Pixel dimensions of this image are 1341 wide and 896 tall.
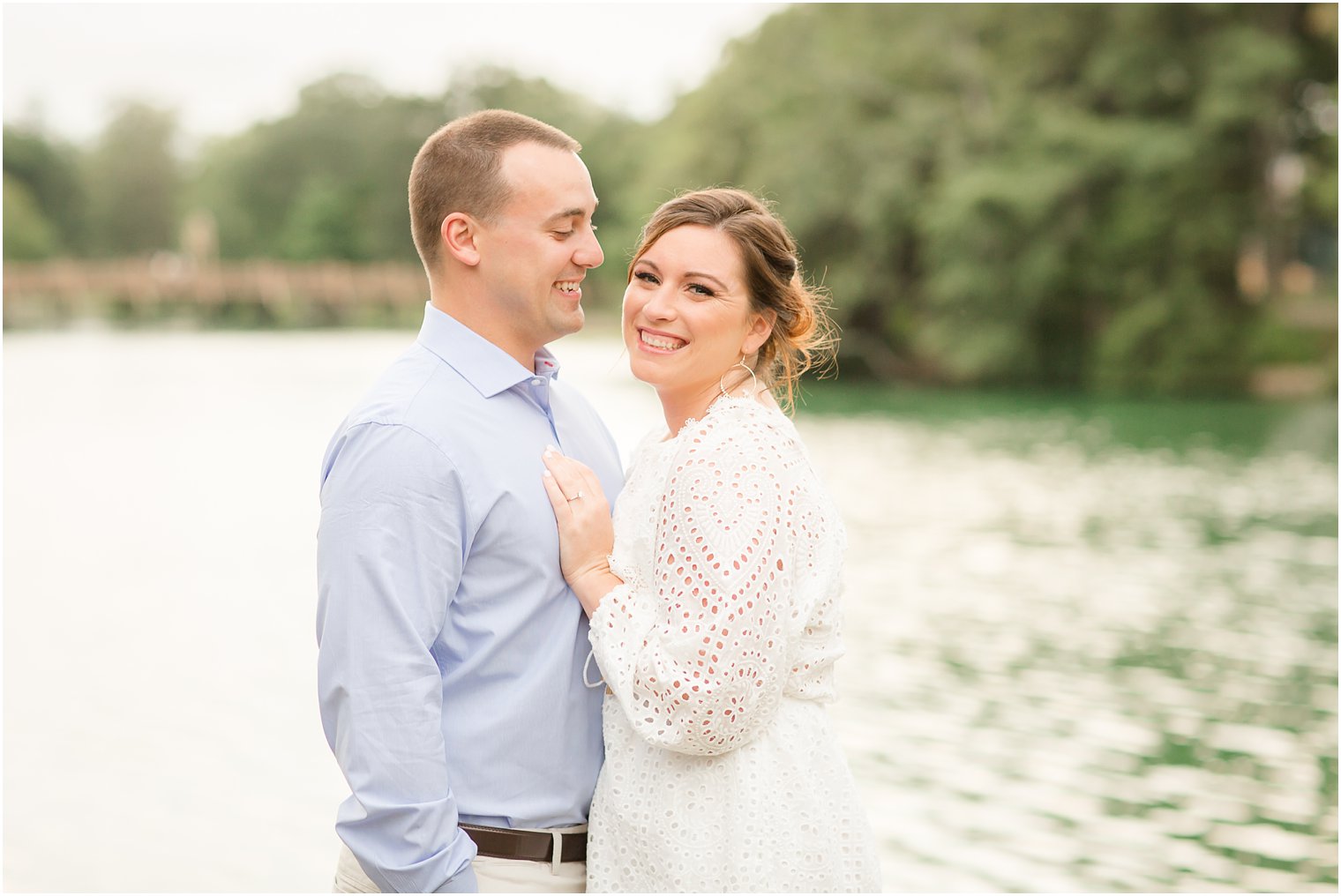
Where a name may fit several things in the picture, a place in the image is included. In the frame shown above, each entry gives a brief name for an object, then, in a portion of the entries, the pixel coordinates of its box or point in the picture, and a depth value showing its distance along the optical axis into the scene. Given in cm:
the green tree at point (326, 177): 8612
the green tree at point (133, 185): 9944
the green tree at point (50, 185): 8738
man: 241
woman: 247
